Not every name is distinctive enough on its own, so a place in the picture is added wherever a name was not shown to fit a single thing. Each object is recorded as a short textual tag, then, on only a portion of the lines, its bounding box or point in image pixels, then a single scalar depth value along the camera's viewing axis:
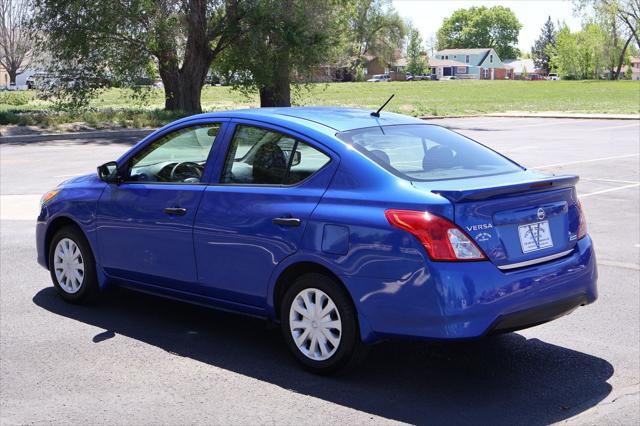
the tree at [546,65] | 194.88
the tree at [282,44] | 28.94
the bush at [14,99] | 44.11
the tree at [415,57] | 156.25
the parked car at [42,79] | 29.59
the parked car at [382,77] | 146.50
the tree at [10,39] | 70.72
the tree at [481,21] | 195.62
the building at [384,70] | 152.25
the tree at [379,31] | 108.19
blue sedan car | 4.81
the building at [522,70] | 186.50
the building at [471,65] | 179.00
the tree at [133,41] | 27.48
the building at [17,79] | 100.33
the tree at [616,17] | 94.45
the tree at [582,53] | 108.62
